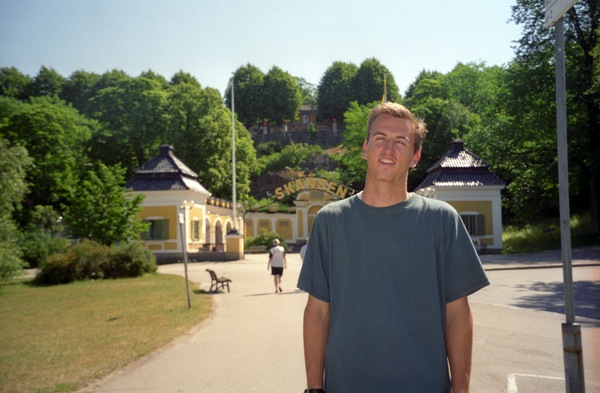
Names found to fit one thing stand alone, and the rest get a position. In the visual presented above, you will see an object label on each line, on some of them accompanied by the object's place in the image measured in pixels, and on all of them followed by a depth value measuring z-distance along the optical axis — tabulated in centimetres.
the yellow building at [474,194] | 3478
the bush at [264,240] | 4769
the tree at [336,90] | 9288
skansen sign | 3947
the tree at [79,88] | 7088
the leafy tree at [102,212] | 2798
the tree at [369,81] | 8900
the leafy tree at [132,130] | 5047
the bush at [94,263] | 2477
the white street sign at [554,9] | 368
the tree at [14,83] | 5628
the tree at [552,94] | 2939
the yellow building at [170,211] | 3778
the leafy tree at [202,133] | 5062
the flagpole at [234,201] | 4125
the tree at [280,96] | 9238
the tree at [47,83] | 6712
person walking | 1858
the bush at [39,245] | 3067
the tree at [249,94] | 9144
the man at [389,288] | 264
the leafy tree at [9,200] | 2050
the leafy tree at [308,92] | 11044
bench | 1945
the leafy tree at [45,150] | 4638
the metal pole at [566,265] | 374
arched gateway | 5428
